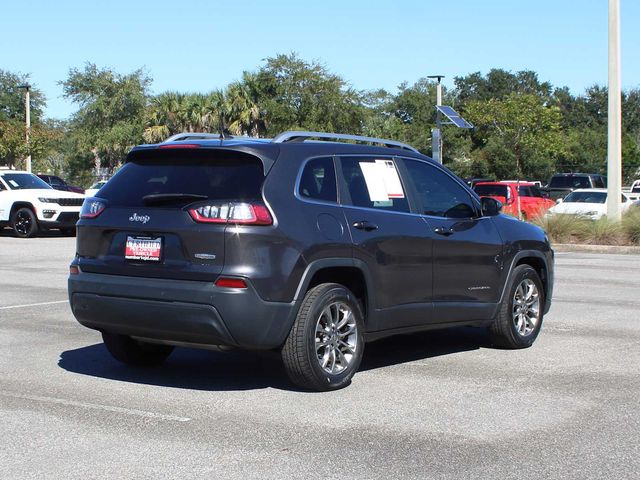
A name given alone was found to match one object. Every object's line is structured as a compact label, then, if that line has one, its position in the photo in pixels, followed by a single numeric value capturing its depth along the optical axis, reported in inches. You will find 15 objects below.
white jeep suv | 988.6
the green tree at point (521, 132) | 2566.4
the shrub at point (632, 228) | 925.2
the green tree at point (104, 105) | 2620.6
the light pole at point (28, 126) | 2119.0
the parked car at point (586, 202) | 1162.6
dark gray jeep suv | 266.7
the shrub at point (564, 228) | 944.9
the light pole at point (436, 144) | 1136.8
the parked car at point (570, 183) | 1594.5
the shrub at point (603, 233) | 931.3
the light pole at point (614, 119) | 946.7
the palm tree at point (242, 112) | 2098.9
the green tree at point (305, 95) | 2228.1
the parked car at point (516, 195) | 1261.1
